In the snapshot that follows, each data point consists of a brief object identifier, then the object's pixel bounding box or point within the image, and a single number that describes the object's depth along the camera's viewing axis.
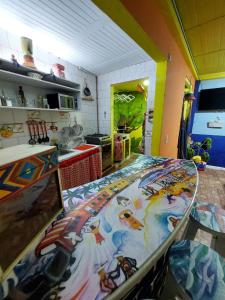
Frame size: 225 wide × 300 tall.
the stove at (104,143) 3.09
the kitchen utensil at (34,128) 2.15
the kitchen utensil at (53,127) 2.46
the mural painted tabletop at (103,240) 0.41
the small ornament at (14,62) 1.57
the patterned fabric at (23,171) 0.43
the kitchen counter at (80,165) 2.04
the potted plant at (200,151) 3.66
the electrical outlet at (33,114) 2.09
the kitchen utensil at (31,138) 2.10
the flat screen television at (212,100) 3.67
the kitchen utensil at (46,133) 2.33
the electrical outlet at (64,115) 2.59
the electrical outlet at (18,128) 1.94
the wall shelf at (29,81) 1.60
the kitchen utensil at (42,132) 2.27
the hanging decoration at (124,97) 5.46
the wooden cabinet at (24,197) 0.45
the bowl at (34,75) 1.79
